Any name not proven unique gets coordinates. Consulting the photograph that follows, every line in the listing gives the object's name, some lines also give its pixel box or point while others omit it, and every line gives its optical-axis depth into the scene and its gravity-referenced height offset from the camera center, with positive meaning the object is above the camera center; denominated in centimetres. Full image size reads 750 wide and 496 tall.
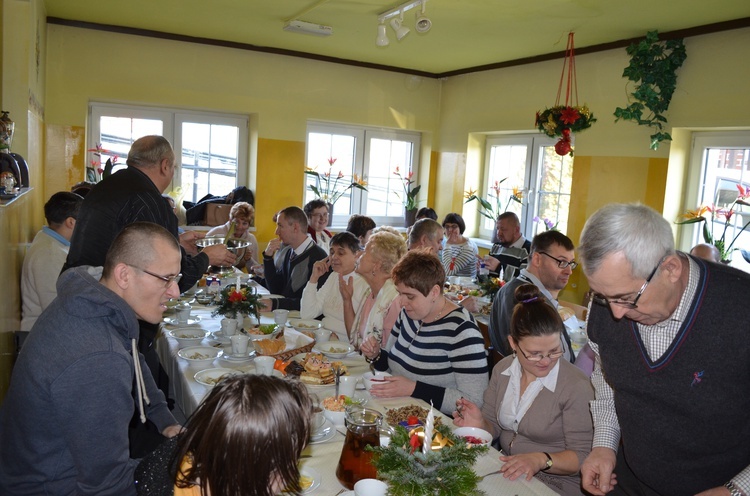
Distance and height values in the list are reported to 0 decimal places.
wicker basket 282 -82
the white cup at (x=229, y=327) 328 -83
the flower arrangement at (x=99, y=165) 604 +0
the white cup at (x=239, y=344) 291 -82
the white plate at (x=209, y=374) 257 -88
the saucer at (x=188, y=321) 362 -91
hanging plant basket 495 +62
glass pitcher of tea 167 -73
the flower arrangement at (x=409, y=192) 779 -8
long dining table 178 -87
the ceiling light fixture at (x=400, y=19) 436 +129
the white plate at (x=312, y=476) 169 -86
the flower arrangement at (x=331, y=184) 732 -4
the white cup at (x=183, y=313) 364 -88
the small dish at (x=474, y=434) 192 -78
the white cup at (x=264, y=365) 249 -78
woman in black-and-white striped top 247 -67
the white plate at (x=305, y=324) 349 -86
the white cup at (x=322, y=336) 318 -82
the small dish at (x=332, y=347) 303 -86
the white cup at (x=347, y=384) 235 -79
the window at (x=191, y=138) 648 +35
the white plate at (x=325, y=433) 200 -86
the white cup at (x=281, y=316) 358 -83
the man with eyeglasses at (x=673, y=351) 157 -41
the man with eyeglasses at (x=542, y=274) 319 -43
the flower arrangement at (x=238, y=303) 343 -73
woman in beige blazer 213 -76
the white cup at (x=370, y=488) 156 -79
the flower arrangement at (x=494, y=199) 675 -9
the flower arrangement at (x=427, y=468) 143 -68
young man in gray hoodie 158 -62
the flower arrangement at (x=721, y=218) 482 -11
